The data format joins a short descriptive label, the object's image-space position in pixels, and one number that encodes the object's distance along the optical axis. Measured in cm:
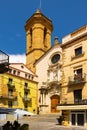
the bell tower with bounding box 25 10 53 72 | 2182
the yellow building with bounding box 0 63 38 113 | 1807
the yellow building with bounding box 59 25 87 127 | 1151
